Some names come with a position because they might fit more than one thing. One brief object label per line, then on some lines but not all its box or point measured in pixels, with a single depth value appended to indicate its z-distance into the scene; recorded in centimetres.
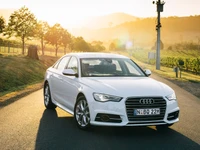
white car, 712
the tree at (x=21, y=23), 5694
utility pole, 4247
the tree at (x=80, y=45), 11312
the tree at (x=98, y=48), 18550
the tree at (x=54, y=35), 8000
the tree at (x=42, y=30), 7531
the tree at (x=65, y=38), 8494
